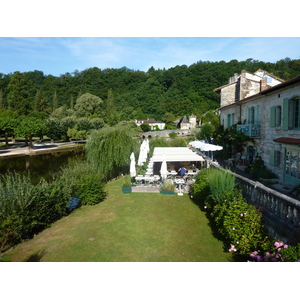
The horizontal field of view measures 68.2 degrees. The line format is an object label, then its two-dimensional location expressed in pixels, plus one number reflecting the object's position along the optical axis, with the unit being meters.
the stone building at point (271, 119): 11.35
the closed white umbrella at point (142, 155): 15.52
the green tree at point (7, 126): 37.91
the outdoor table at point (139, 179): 12.97
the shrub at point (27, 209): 7.39
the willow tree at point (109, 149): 17.53
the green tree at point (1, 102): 62.59
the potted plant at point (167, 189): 11.69
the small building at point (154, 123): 85.44
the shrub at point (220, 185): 7.30
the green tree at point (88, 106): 65.88
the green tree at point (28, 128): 37.40
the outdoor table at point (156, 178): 12.85
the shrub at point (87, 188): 10.96
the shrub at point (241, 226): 4.99
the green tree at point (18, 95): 60.12
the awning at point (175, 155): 13.23
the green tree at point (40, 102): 70.28
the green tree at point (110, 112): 63.48
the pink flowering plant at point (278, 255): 3.79
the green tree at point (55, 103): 73.73
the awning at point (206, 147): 15.57
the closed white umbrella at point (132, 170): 13.27
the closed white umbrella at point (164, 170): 12.45
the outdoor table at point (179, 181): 12.19
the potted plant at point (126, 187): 12.20
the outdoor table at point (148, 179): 12.92
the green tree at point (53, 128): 46.35
